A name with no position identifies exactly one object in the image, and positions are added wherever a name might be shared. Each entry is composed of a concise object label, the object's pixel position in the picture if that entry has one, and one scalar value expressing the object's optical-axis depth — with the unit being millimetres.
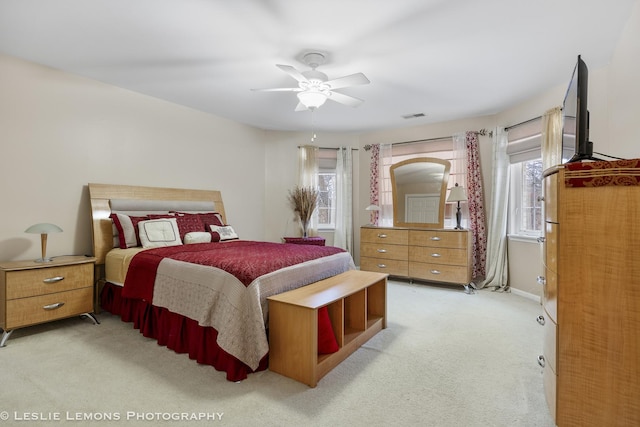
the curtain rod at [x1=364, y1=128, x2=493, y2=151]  4659
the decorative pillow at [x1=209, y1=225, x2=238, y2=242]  4020
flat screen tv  1621
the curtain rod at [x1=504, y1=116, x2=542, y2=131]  3890
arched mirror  4859
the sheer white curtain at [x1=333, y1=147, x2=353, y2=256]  5715
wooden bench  1999
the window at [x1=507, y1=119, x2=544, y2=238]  3979
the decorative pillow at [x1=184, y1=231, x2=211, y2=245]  3662
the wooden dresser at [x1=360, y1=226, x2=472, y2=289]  4324
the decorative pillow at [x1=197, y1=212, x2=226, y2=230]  4129
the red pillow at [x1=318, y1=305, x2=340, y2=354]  2230
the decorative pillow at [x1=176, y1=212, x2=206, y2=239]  3754
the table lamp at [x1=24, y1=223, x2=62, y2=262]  2782
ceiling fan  2707
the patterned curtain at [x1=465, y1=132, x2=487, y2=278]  4641
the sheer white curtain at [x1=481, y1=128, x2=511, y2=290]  4352
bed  2102
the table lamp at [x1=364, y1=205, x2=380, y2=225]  5270
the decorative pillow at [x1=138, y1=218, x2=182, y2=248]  3354
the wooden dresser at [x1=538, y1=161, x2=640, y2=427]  1334
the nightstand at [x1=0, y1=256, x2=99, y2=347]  2586
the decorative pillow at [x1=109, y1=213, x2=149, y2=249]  3365
